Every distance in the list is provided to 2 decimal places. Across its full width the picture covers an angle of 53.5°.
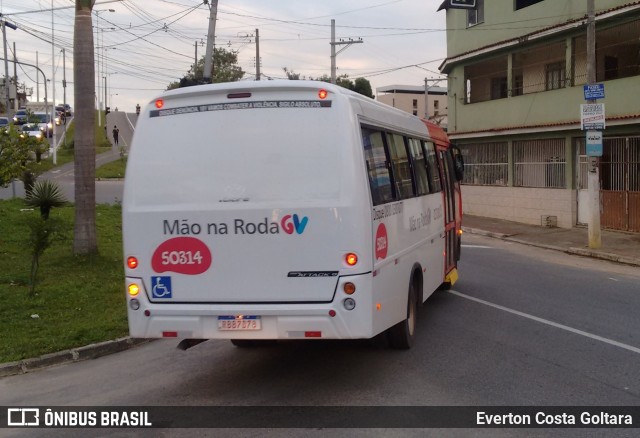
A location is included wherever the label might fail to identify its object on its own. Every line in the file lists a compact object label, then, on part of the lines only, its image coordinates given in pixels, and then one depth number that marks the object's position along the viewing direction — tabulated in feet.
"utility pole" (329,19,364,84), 132.77
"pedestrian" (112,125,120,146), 188.65
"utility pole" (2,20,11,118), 113.95
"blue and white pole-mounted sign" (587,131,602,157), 53.16
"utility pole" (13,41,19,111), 131.18
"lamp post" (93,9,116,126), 254.55
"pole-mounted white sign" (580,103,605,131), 52.70
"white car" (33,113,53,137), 175.65
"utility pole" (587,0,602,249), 53.23
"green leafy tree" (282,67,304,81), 180.65
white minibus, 18.38
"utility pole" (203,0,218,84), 70.33
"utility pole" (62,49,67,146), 179.68
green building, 62.44
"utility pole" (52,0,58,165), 143.33
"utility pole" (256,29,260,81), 144.21
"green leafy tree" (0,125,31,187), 45.75
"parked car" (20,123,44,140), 129.80
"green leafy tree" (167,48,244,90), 170.71
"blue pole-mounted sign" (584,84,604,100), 51.96
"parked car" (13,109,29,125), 168.76
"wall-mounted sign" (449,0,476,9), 71.36
